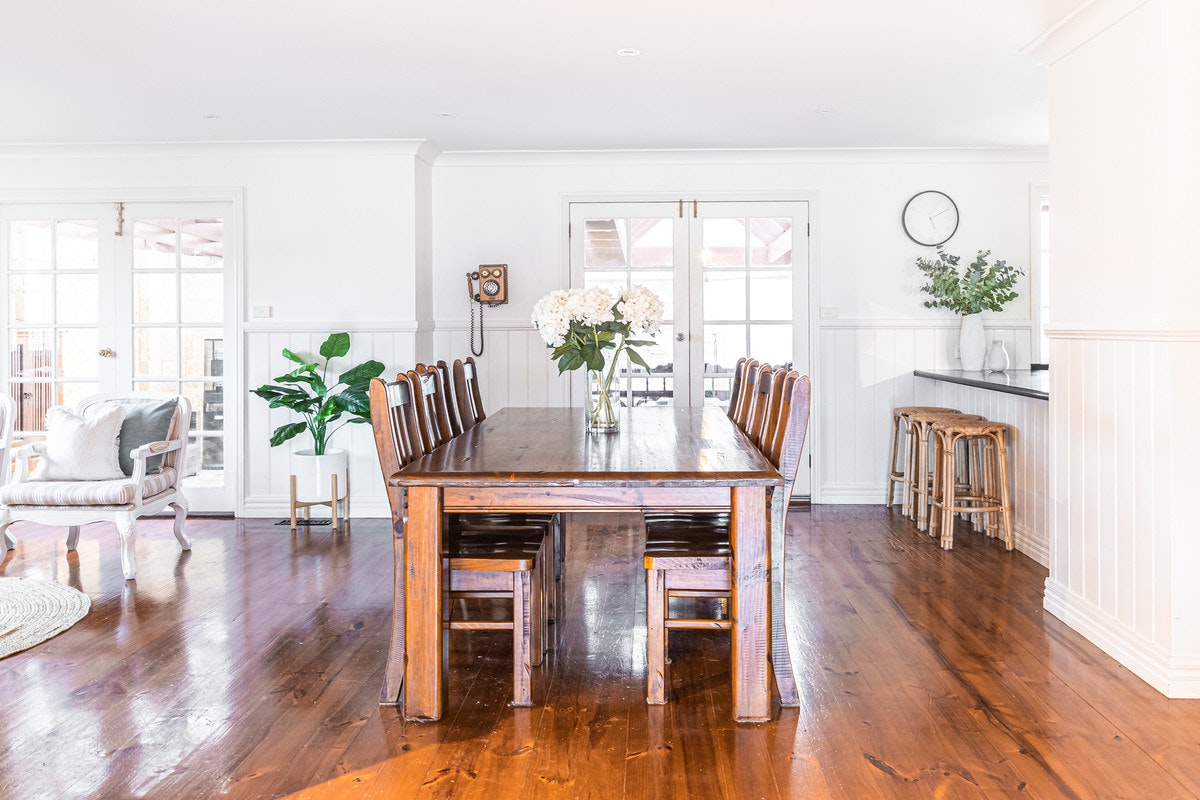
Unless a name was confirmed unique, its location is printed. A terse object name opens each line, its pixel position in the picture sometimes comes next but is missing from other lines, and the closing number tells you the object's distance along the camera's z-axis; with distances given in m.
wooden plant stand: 5.37
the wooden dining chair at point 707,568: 2.62
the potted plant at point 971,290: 5.53
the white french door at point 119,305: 5.76
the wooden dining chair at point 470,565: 2.58
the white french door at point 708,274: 6.03
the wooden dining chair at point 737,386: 4.36
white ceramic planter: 5.40
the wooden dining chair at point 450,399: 3.72
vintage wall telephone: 5.84
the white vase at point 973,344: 5.70
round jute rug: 3.37
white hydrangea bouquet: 3.26
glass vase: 3.48
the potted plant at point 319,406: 5.32
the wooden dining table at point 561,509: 2.51
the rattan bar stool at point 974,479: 4.69
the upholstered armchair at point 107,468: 4.31
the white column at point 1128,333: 2.80
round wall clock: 5.95
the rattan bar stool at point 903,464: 5.56
